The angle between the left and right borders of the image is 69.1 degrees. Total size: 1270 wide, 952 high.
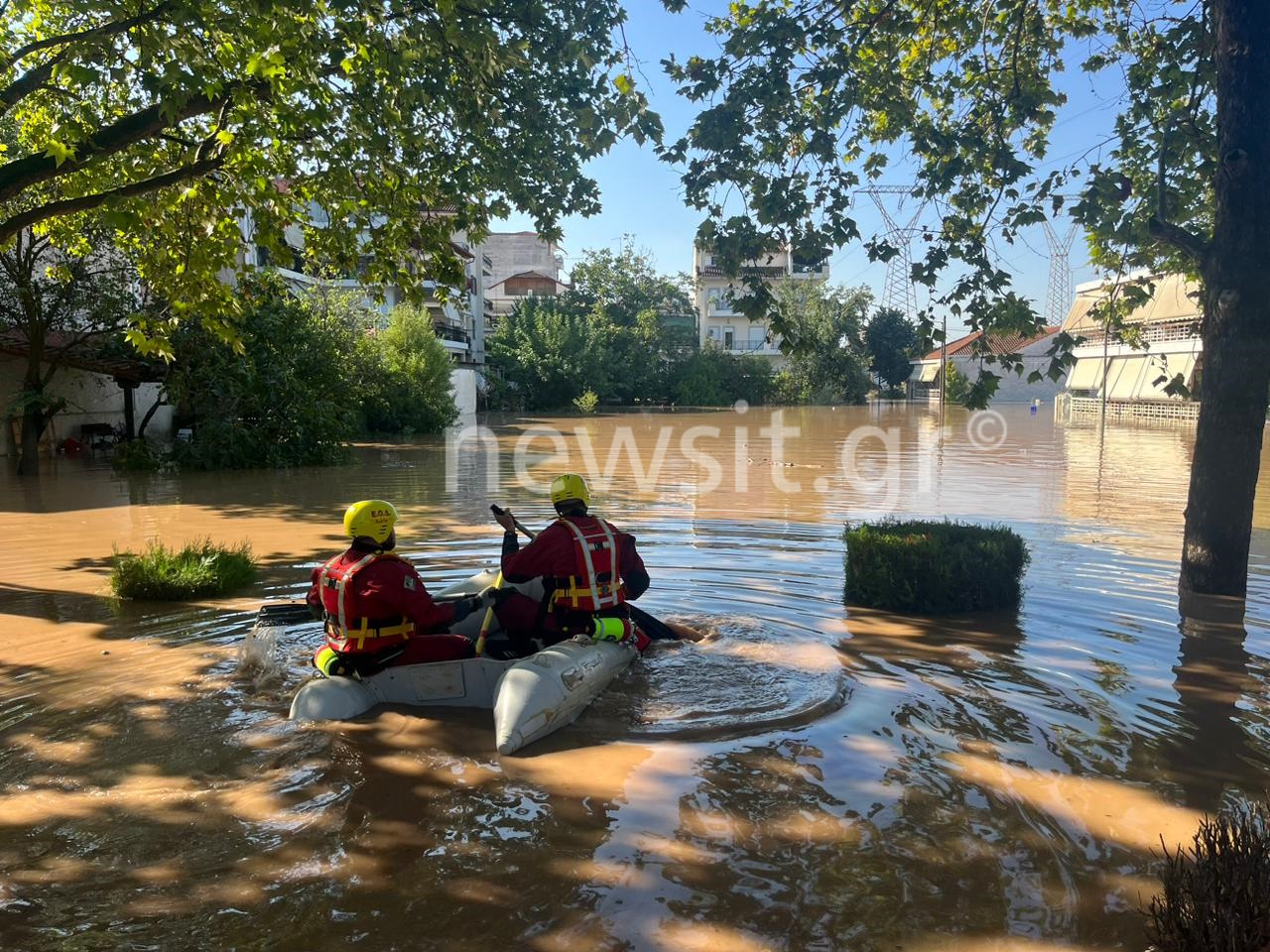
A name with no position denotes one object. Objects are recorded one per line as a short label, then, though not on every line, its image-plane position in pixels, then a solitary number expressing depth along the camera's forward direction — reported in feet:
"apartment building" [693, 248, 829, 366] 241.35
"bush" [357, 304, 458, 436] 104.22
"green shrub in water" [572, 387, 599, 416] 161.79
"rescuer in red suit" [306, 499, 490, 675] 18.42
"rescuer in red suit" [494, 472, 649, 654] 20.42
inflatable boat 17.47
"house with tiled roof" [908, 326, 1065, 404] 212.02
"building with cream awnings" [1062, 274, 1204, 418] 103.19
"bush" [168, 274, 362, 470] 62.59
